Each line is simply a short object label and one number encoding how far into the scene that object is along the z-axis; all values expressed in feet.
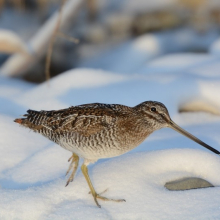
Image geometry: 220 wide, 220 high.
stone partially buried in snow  23.88
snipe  23.16
